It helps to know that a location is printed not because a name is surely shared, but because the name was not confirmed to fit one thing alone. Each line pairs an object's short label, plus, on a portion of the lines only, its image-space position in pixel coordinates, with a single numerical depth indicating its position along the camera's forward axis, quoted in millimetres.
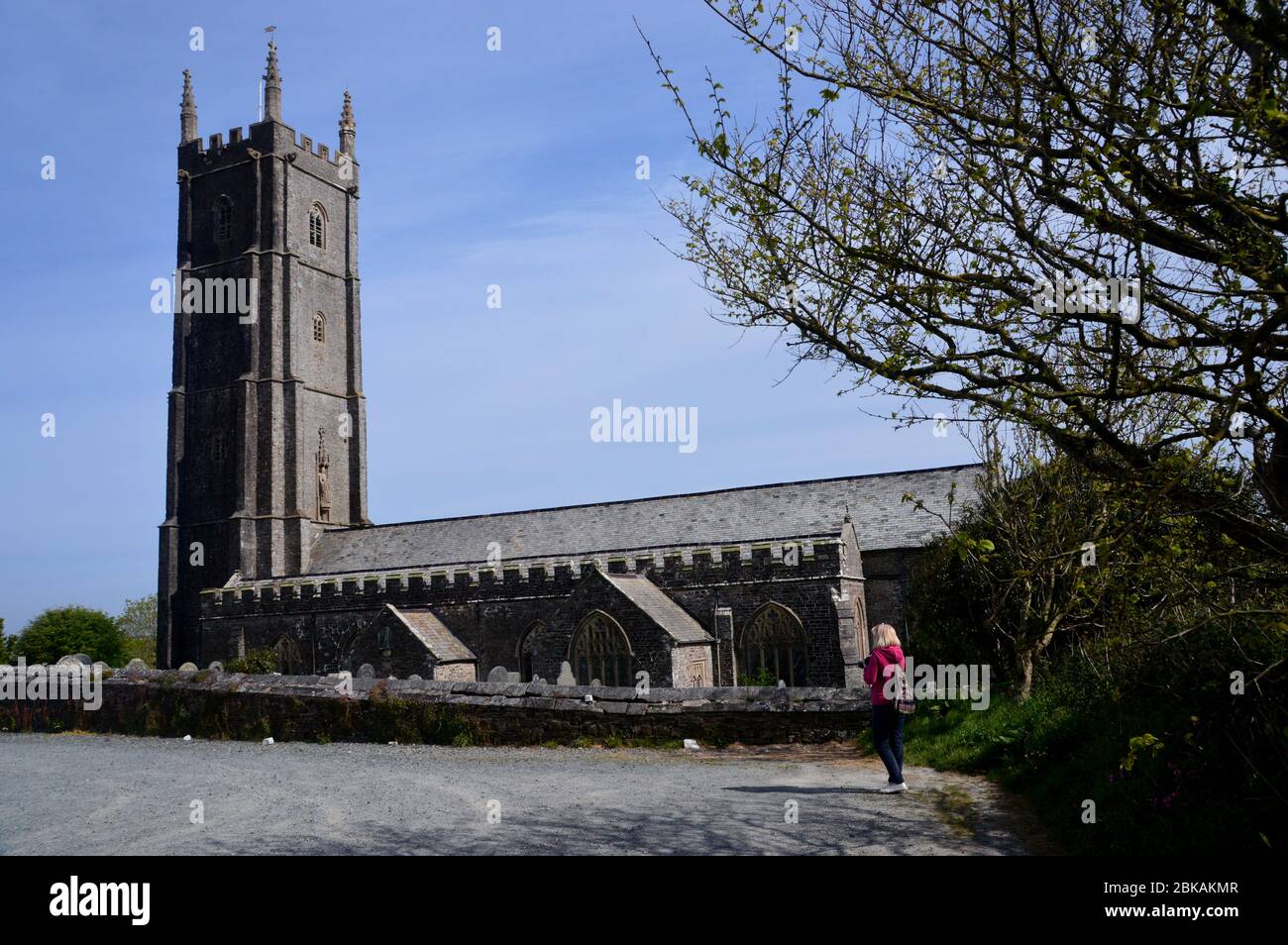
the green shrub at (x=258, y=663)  28266
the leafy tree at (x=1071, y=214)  5164
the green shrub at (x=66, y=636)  34656
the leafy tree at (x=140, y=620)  65688
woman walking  8695
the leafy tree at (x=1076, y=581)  6309
